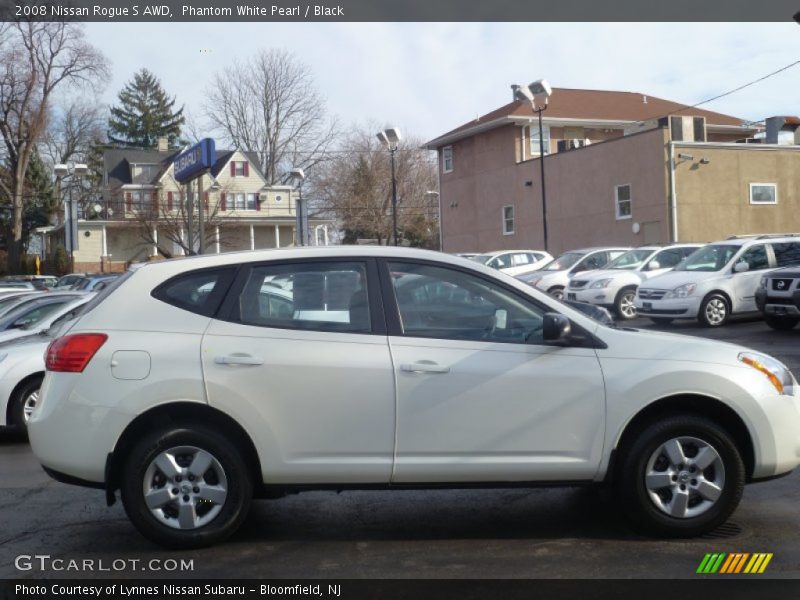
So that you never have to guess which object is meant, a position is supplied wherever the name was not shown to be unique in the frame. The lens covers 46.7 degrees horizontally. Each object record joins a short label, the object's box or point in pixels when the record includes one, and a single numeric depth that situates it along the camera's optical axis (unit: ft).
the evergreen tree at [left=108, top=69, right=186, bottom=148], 281.74
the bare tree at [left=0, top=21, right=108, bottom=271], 158.92
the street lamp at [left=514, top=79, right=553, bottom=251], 105.16
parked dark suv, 50.49
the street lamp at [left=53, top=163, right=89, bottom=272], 69.77
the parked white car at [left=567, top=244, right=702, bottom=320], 66.59
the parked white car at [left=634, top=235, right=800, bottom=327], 57.67
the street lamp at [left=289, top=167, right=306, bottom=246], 79.37
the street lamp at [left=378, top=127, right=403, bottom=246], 101.09
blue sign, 53.47
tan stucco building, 106.83
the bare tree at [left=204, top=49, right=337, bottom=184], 194.90
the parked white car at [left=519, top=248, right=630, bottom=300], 76.43
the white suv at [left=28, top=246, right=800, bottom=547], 17.12
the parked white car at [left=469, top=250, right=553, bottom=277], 89.15
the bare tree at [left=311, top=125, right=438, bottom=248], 189.67
